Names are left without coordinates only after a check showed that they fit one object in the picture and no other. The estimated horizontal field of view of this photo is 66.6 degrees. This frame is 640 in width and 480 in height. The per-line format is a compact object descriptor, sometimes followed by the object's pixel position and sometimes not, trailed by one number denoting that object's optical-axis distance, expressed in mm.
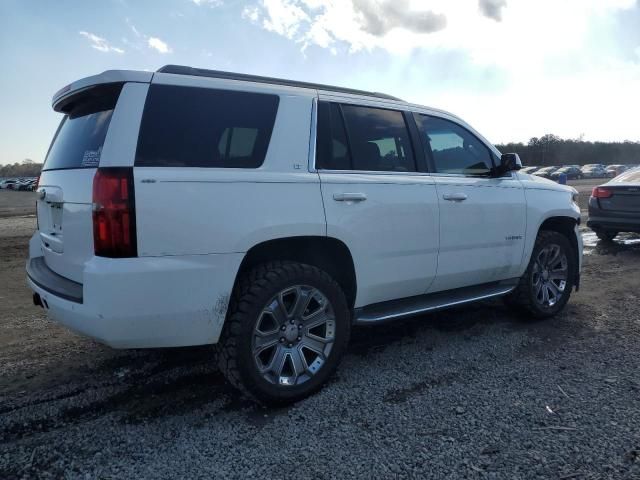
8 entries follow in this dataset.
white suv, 2555
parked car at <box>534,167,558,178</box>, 49925
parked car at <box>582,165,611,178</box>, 54531
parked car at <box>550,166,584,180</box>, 50844
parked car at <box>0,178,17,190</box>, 67181
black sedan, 8430
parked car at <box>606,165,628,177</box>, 54512
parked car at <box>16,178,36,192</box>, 61688
